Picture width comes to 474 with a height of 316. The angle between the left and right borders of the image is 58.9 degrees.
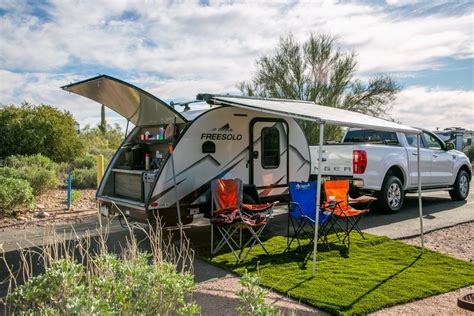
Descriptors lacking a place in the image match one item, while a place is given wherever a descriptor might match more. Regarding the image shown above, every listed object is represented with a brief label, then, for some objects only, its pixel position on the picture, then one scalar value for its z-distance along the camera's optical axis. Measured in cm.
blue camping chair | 614
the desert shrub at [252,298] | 254
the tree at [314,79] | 1909
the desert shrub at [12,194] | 816
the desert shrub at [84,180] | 1186
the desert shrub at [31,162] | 1149
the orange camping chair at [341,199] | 606
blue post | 929
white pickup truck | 827
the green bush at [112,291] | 255
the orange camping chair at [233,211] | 564
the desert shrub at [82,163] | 1339
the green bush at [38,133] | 1323
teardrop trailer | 619
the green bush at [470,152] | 2544
